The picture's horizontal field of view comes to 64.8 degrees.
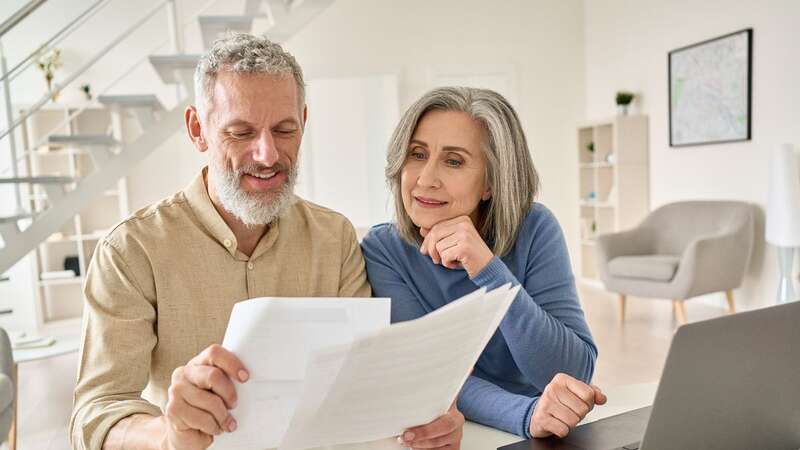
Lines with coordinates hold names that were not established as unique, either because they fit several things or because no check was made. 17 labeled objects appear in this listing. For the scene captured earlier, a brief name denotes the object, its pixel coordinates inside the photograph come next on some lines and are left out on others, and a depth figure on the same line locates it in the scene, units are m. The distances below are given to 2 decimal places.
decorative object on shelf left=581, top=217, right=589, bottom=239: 6.78
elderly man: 1.16
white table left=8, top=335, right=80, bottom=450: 3.05
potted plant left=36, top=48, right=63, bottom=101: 5.50
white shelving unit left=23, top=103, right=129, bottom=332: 5.58
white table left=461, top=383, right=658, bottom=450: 1.08
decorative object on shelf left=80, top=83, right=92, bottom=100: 5.62
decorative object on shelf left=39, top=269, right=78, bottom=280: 5.53
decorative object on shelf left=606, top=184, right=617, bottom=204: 6.08
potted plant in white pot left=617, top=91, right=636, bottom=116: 5.95
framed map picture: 4.80
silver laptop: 0.68
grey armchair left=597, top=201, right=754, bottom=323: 4.27
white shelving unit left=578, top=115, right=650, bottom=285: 5.96
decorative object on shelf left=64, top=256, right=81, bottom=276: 5.70
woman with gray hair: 1.29
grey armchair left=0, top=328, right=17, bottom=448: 2.08
